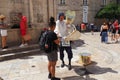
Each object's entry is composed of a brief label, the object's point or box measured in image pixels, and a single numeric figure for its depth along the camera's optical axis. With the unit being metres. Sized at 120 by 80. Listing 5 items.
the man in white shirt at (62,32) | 3.58
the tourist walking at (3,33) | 4.81
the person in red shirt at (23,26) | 5.04
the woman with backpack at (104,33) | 7.53
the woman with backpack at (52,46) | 2.98
